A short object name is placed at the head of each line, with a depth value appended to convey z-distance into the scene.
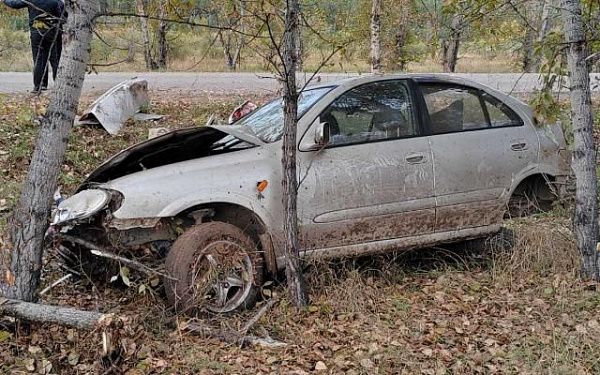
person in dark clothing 8.35
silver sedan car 4.10
